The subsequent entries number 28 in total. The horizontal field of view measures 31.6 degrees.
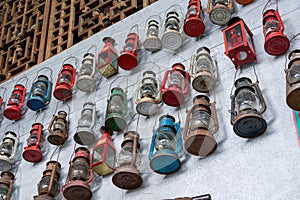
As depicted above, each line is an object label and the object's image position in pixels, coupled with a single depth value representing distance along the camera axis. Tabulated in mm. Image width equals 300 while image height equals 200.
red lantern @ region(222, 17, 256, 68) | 2824
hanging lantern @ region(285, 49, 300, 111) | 2316
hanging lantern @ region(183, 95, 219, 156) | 2502
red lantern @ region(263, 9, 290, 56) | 2742
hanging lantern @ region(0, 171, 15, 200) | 3185
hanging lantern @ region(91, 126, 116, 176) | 2828
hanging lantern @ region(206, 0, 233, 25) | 3213
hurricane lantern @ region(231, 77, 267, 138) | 2416
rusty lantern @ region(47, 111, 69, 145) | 3293
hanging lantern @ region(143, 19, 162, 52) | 3383
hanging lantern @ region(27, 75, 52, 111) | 3703
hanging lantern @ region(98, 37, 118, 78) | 3516
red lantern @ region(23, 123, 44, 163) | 3316
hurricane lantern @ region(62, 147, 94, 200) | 2773
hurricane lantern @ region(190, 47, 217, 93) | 2877
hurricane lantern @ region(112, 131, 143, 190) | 2627
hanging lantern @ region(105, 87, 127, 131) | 3043
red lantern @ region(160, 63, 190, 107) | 2898
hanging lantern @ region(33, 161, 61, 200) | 2908
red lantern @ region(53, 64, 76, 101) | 3613
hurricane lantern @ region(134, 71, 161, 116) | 2990
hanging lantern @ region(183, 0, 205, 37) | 3248
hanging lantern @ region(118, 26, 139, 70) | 3404
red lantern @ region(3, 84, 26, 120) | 3812
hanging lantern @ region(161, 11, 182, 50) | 3297
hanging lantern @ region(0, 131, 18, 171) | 3377
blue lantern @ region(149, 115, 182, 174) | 2564
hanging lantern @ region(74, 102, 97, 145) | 3127
